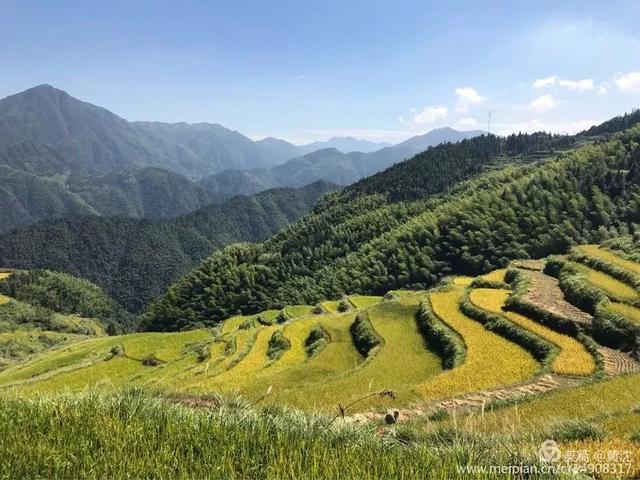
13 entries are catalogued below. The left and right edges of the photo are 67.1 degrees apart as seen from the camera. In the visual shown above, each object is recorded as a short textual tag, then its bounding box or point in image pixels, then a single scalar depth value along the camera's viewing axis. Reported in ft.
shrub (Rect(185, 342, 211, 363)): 149.48
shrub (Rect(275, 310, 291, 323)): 199.72
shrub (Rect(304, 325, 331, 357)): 118.52
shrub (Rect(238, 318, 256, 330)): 195.81
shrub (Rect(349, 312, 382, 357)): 107.45
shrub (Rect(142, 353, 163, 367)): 163.73
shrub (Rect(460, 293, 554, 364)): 79.00
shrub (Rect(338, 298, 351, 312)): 179.73
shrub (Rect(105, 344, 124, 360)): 171.68
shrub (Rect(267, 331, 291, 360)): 122.83
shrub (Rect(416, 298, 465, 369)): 86.12
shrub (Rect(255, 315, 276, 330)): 211.35
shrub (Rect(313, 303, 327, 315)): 184.26
